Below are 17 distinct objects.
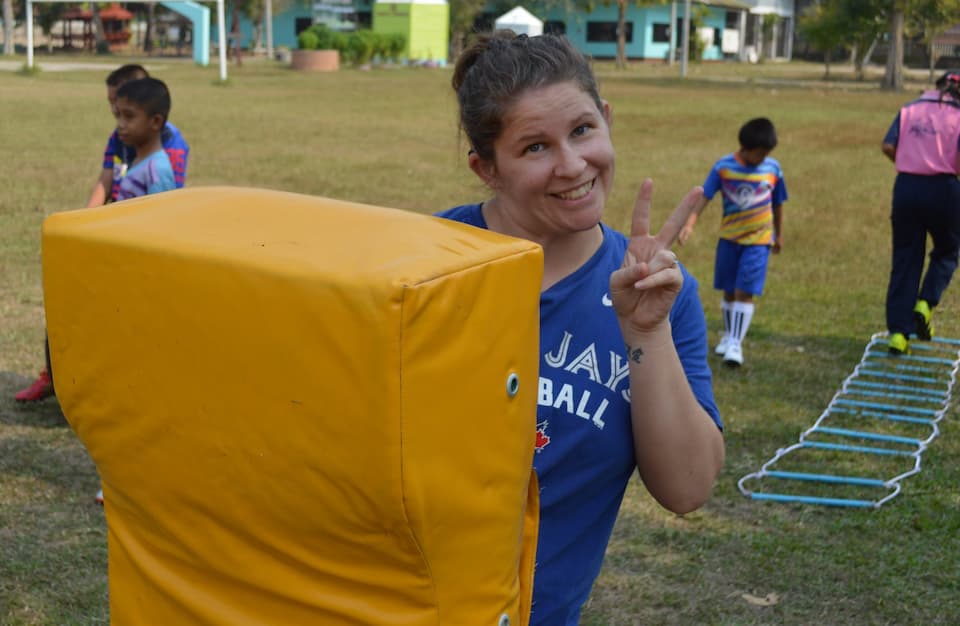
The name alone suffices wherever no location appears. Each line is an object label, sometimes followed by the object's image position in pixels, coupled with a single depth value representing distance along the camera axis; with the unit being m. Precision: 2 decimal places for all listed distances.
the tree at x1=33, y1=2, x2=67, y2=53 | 61.94
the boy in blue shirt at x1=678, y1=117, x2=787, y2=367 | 7.61
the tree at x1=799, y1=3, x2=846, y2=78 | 42.78
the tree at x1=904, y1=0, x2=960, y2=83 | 38.66
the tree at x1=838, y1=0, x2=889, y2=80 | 41.08
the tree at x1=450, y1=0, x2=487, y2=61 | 60.56
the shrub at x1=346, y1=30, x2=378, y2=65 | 48.78
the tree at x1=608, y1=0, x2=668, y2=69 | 56.19
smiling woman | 1.94
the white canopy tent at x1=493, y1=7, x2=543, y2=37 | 45.03
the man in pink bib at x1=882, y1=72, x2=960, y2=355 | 7.63
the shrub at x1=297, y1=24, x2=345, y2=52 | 47.28
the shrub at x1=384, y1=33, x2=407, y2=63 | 50.50
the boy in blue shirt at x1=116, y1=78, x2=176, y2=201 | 5.54
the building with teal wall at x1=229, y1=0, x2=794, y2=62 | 63.47
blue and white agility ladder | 5.45
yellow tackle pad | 1.39
